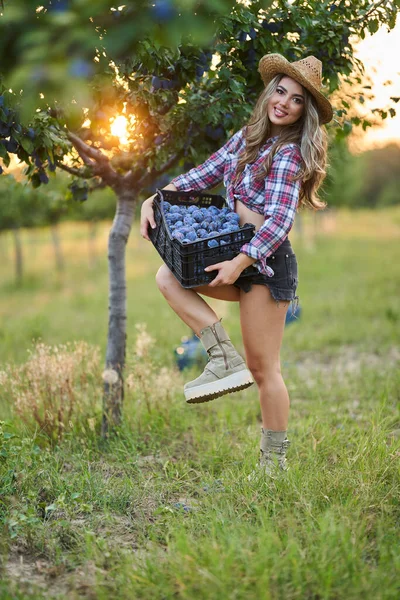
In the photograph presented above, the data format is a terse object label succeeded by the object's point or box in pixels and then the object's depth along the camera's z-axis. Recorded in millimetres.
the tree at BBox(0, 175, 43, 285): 16000
